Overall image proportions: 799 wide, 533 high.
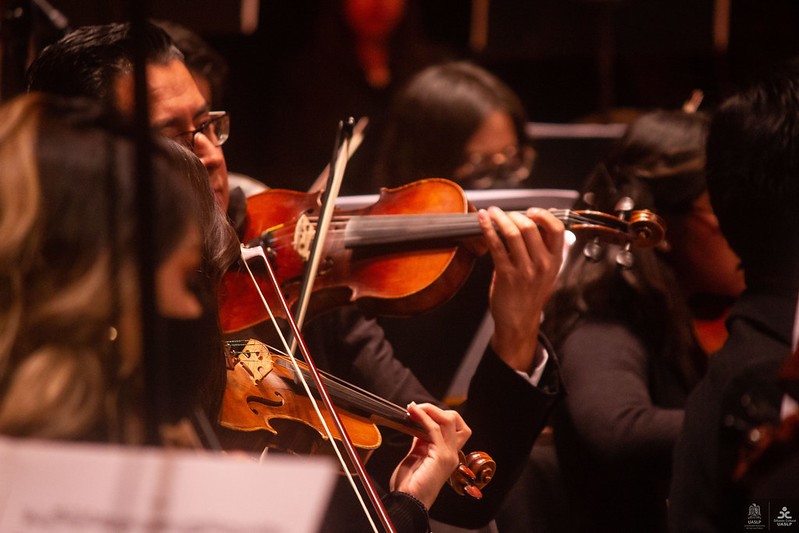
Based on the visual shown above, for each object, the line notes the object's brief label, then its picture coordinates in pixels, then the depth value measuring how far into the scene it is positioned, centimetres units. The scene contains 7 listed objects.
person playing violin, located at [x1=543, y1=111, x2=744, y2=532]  556
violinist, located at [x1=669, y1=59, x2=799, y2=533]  517
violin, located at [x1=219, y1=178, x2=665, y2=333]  547
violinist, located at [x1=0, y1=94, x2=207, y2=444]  492
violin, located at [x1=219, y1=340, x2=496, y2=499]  517
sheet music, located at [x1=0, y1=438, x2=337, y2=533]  442
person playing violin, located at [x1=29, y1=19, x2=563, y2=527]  532
